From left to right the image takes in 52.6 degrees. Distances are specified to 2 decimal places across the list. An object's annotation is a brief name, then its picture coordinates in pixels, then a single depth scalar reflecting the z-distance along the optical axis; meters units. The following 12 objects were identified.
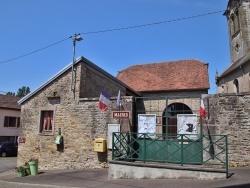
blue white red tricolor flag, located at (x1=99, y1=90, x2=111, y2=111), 11.97
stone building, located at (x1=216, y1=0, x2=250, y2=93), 21.80
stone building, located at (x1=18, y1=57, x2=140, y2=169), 12.77
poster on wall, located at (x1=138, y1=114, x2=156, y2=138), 11.59
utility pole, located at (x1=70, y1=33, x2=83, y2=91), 14.63
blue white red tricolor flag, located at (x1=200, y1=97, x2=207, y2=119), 10.74
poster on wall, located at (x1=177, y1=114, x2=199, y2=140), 10.98
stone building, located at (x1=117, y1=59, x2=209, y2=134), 20.45
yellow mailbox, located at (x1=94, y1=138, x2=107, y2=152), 12.22
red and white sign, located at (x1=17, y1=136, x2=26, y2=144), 14.66
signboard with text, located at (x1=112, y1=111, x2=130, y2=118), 11.96
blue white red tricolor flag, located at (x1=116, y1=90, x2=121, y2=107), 12.17
